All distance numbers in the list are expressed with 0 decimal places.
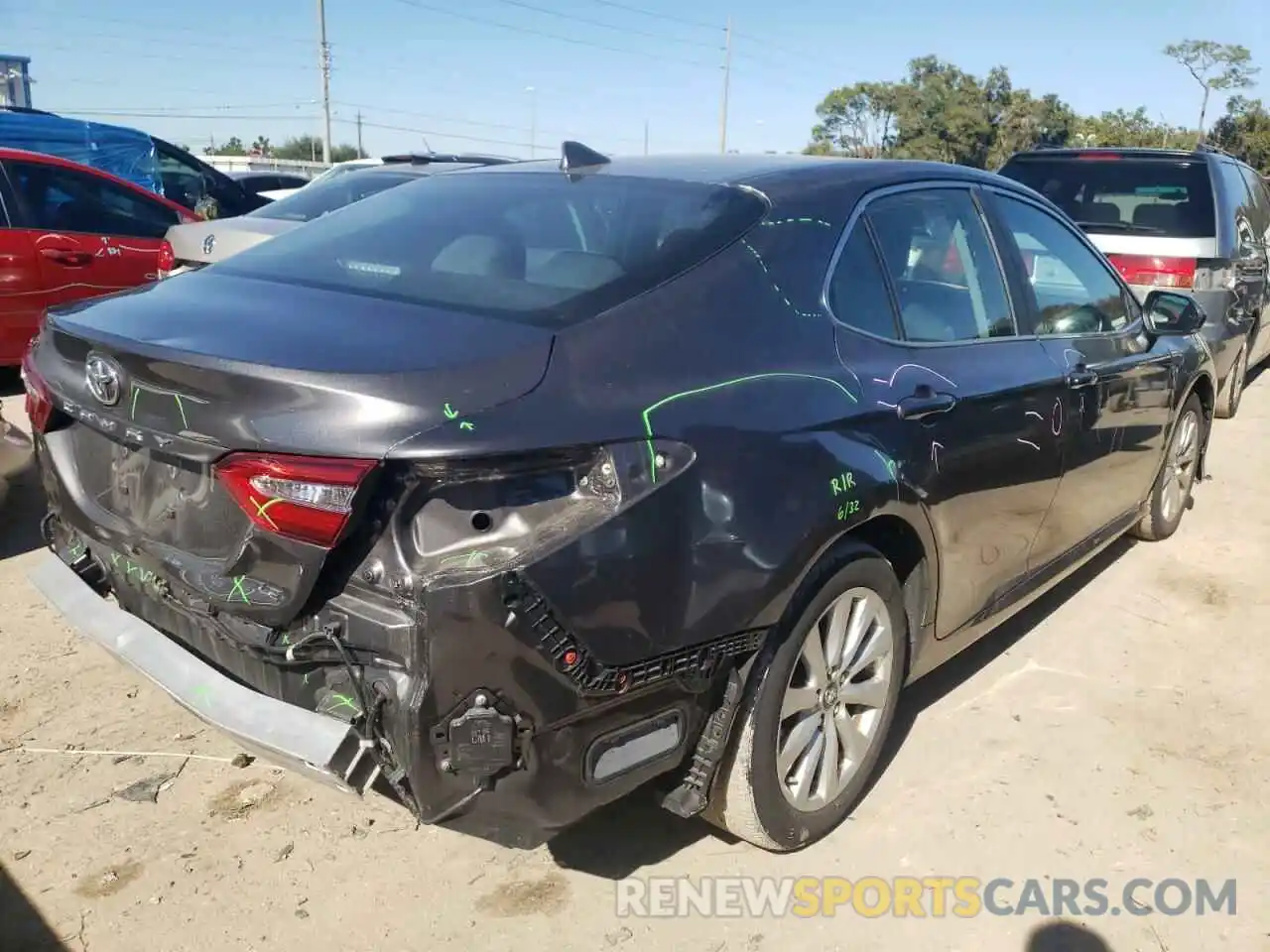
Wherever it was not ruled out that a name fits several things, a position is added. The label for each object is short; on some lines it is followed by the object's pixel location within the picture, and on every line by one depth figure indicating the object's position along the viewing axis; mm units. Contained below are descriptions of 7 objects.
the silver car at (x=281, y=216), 6699
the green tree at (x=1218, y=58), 63656
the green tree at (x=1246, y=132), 55344
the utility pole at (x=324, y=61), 40781
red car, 6734
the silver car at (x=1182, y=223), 6980
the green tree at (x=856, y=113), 70812
